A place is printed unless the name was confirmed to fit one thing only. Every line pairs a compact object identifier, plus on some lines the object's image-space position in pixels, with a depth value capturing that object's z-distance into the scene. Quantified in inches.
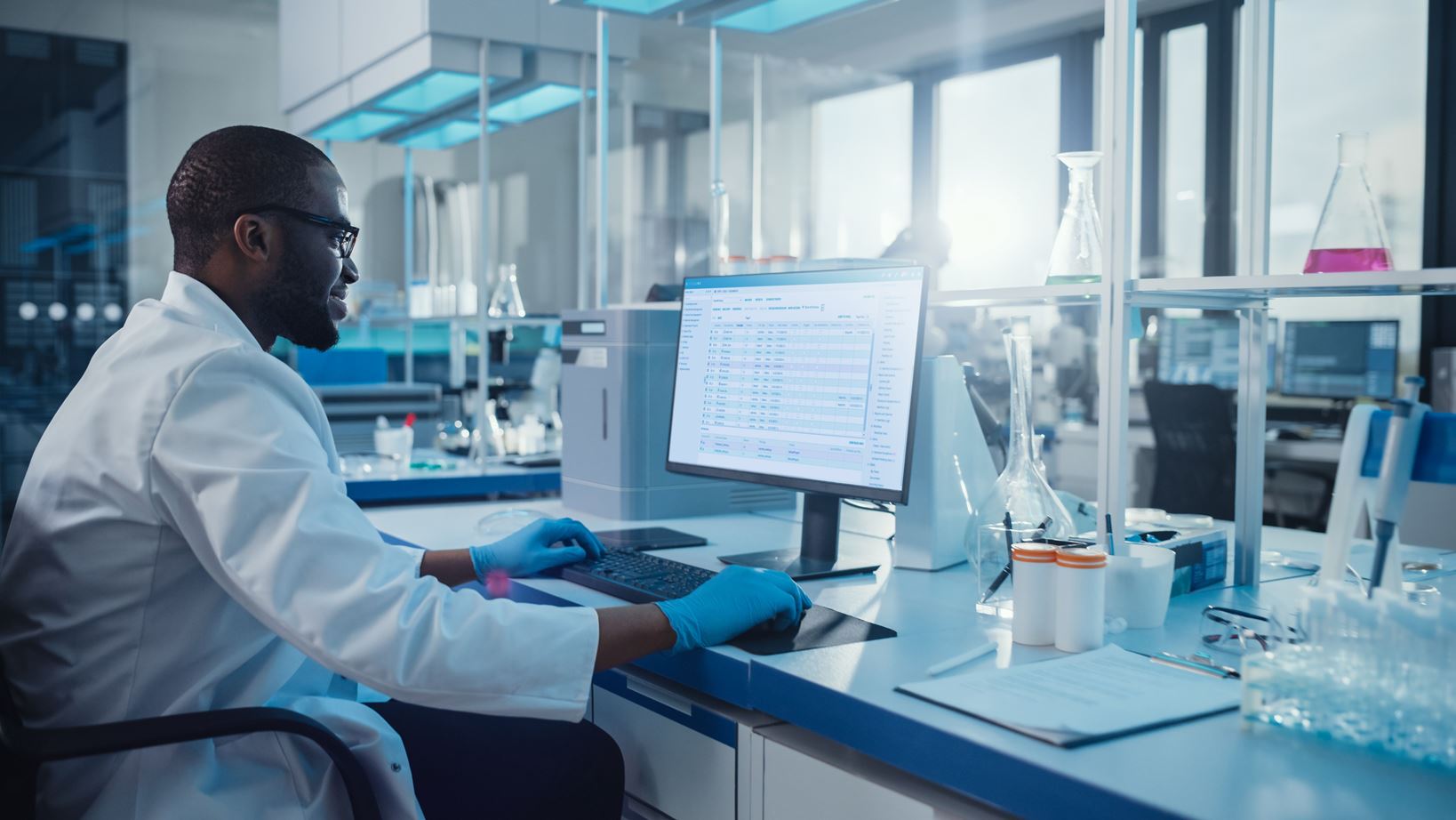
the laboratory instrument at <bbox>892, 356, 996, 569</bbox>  64.9
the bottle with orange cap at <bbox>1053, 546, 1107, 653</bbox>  47.9
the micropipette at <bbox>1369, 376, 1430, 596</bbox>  39.6
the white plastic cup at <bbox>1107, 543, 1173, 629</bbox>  51.6
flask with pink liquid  53.9
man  42.8
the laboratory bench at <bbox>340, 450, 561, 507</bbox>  112.7
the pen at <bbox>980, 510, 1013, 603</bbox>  55.5
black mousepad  48.6
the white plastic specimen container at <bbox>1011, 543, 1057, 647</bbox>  49.3
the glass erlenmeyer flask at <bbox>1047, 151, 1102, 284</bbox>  62.4
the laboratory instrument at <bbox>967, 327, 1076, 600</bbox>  57.7
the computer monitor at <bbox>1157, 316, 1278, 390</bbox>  204.5
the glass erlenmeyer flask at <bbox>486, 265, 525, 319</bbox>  151.4
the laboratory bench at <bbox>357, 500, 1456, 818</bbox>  33.3
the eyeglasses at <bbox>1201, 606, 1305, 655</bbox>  47.2
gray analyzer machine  85.4
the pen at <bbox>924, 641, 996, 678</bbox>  44.6
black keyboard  57.5
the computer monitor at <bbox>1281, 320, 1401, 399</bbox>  182.5
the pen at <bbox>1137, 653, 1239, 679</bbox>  43.8
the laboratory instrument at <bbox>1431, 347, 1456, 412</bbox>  169.3
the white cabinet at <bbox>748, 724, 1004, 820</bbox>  39.9
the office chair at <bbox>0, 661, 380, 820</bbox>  40.7
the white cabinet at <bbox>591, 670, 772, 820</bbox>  48.0
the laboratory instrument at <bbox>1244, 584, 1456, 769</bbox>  34.6
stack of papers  37.5
